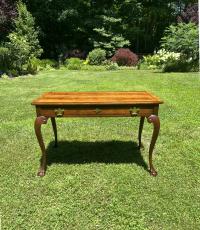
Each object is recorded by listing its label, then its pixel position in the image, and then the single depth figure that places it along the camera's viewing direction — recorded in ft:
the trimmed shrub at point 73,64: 68.14
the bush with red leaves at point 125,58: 72.23
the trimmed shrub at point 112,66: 65.84
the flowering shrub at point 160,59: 57.98
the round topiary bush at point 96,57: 73.77
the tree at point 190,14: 83.75
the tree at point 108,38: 80.84
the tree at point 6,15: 64.54
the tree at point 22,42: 56.29
